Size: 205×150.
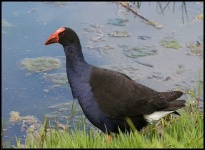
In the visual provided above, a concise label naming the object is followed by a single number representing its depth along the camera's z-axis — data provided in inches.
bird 276.1
